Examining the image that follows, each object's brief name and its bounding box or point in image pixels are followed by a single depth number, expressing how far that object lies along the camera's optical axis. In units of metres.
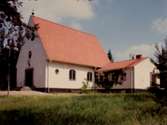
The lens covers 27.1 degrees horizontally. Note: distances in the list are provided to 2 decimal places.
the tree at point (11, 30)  13.65
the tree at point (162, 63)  11.22
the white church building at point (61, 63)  36.09
